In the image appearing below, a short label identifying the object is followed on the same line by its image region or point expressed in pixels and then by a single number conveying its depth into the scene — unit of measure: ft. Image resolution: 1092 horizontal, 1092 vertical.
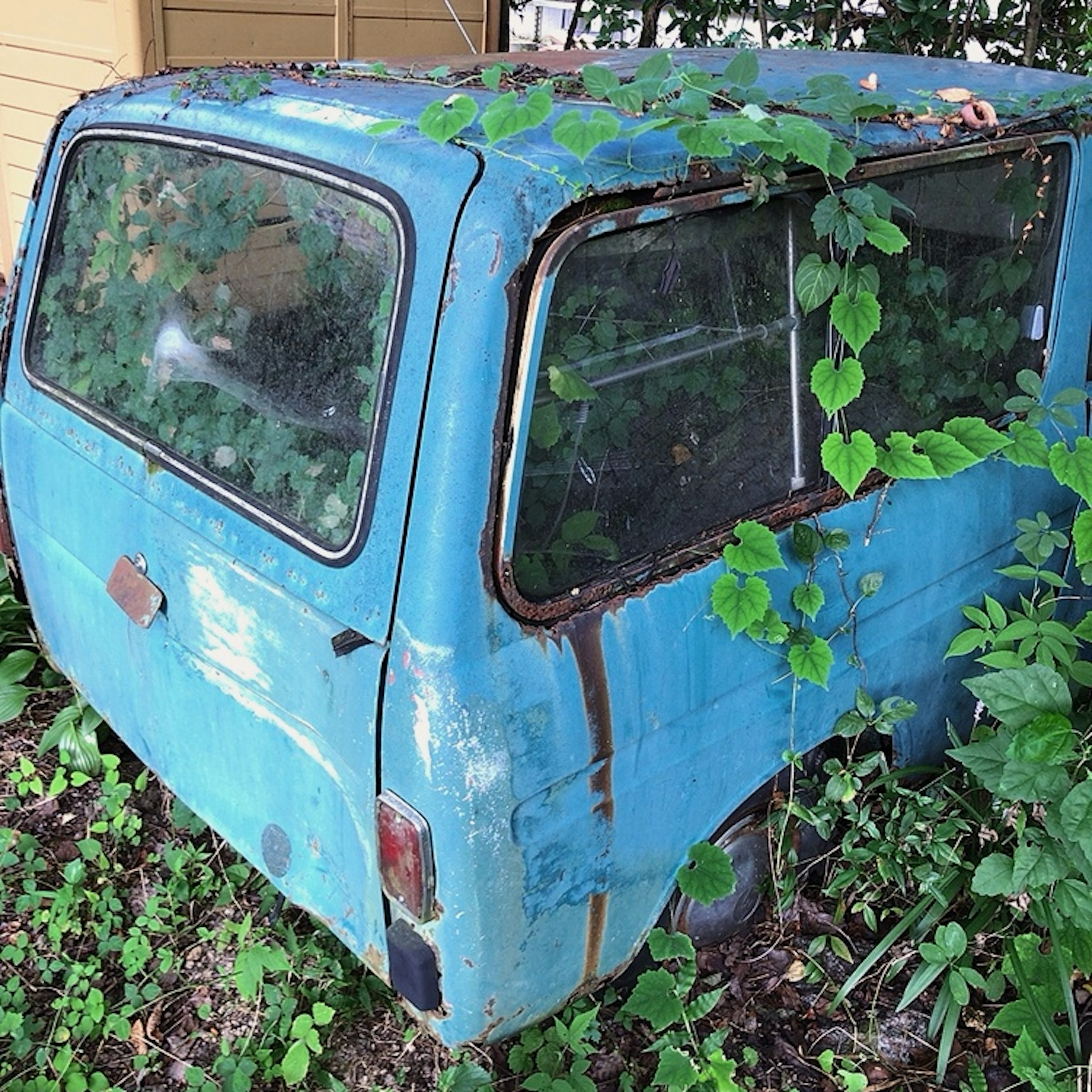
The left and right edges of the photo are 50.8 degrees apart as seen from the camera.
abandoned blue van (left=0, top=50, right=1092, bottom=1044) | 5.50
